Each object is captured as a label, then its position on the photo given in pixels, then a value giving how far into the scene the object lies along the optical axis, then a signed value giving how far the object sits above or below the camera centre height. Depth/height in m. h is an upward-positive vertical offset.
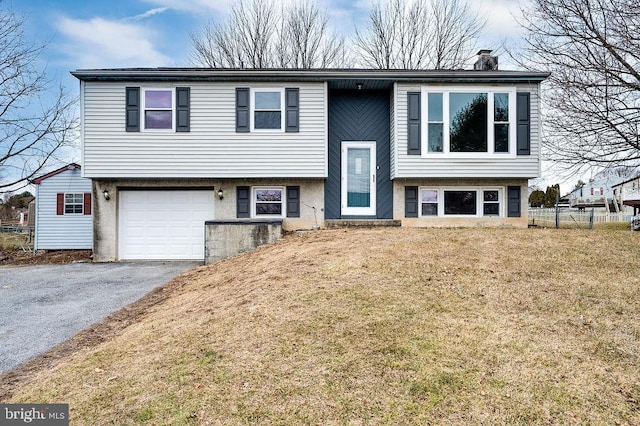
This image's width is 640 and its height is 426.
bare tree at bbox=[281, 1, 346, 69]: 20.97 +9.76
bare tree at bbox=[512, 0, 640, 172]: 8.54 +3.31
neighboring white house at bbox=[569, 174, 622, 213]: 42.40 +2.12
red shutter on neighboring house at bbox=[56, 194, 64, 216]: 14.09 +0.26
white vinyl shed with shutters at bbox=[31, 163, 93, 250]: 14.05 +0.03
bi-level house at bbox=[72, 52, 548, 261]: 10.48 +2.46
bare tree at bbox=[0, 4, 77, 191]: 14.13 +3.71
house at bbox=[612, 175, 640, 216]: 29.12 +1.63
